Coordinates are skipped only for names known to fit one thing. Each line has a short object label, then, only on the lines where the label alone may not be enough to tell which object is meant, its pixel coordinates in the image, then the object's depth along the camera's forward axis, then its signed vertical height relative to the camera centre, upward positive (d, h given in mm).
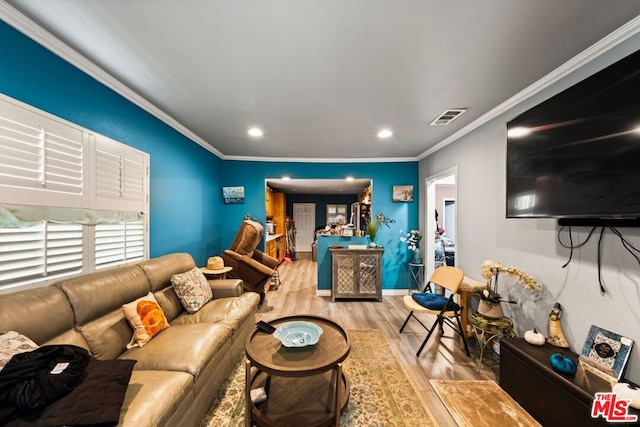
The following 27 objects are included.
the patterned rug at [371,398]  1599 -1450
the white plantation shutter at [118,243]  1923 -275
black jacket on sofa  926 -802
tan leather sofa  1198 -934
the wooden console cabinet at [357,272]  3980 -1019
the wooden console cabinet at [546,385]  1333 -1133
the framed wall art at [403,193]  4398 +410
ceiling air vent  2443 +1118
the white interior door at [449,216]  7145 -49
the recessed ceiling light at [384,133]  3024 +1106
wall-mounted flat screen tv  1245 +426
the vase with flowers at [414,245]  4186 -571
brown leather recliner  3445 -721
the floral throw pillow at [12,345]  1035 -631
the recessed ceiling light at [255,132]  2982 +1101
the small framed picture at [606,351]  1379 -874
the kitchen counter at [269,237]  4725 -538
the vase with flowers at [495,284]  2033 -681
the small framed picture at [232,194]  4320 +373
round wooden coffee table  1423 -1302
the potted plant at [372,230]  4159 -291
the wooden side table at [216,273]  2936 -773
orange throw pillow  1688 -814
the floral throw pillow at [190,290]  2230 -771
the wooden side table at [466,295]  2480 -889
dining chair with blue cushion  2420 -977
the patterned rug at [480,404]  1604 -1452
